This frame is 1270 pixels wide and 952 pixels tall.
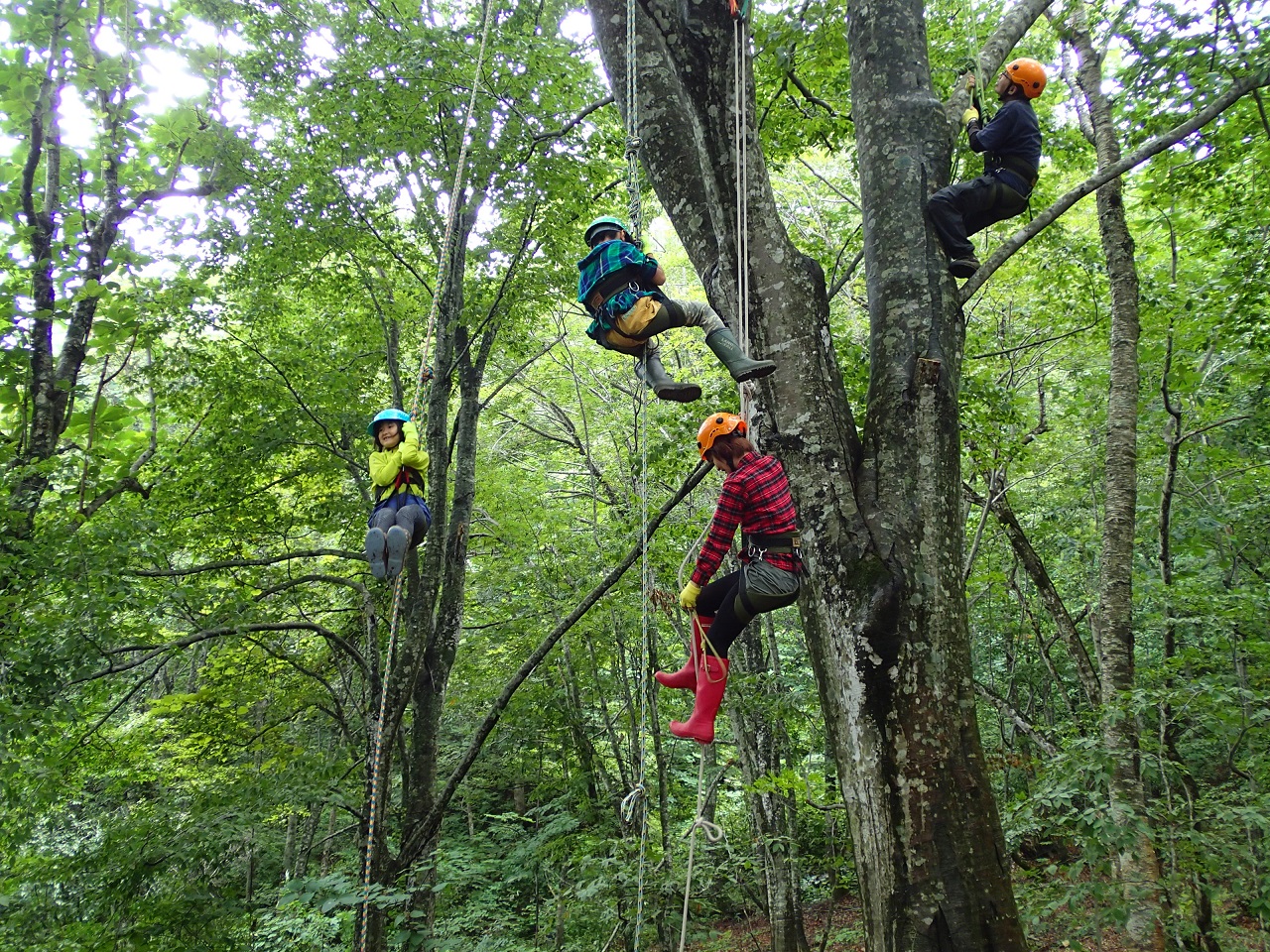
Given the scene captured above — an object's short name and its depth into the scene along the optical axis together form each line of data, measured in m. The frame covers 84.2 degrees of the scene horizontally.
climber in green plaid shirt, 3.52
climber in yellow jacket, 4.17
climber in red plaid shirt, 3.01
